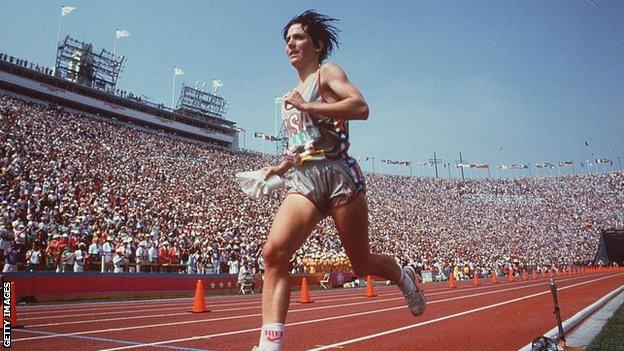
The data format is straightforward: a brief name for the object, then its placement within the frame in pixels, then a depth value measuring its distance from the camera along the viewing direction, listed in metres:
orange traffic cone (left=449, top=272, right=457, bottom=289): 20.94
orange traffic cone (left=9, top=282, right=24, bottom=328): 7.60
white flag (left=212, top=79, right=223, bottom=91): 63.45
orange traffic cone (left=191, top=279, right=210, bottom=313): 10.50
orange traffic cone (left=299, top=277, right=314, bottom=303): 13.14
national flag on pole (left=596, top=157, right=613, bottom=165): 81.12
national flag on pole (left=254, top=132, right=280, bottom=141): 59.97
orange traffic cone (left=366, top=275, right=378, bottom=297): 15.79
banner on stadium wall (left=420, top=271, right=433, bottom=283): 33.34
